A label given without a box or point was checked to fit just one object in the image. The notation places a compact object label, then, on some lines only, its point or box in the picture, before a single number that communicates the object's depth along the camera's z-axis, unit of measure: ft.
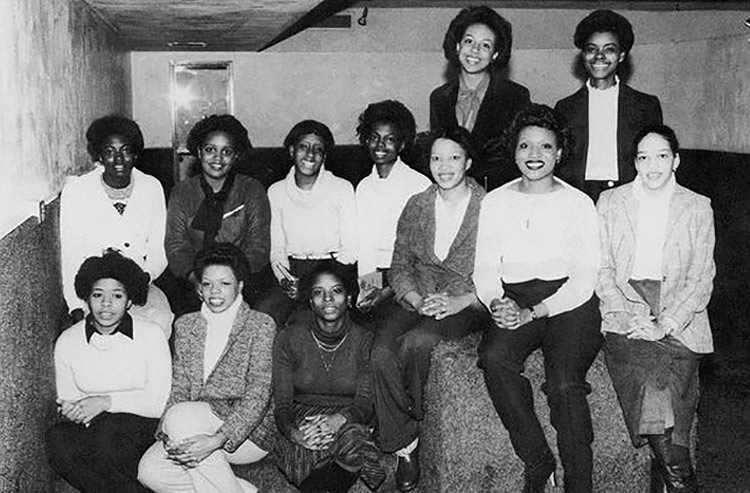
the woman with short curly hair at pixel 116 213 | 14.53
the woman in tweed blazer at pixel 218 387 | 12.25
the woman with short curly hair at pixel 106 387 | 12.31
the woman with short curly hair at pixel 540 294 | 12.11
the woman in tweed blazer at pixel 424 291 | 12.86
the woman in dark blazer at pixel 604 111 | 14.97
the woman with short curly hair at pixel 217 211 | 15.30
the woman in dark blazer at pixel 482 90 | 14.99
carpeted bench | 12.83
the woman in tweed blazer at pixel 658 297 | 12.14
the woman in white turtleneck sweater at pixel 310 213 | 15.74
